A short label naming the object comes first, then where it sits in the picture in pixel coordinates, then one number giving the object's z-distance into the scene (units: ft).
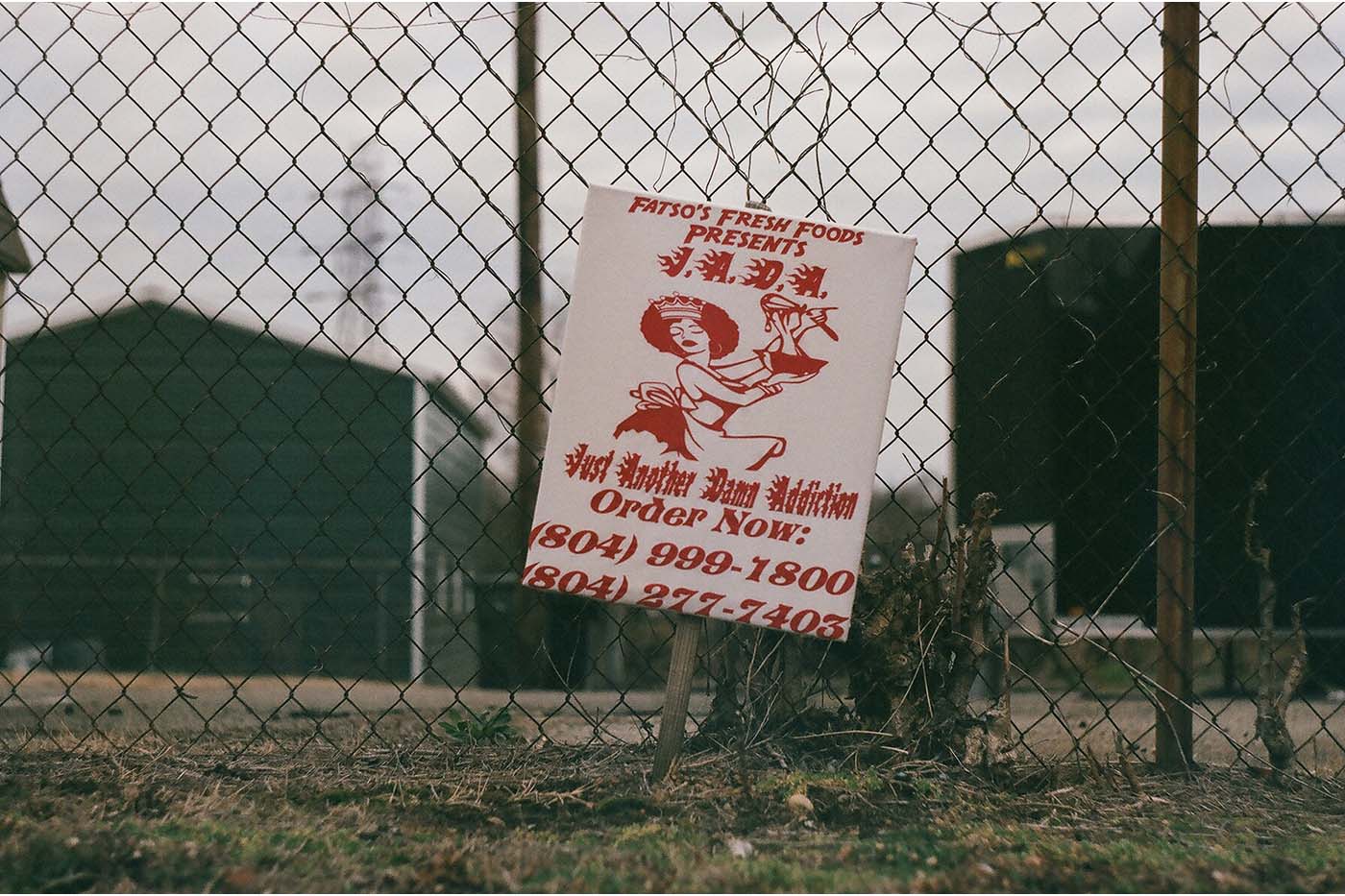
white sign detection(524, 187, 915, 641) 7.36
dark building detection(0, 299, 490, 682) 56.49
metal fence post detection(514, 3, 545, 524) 23.21
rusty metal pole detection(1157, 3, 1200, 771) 8.66
